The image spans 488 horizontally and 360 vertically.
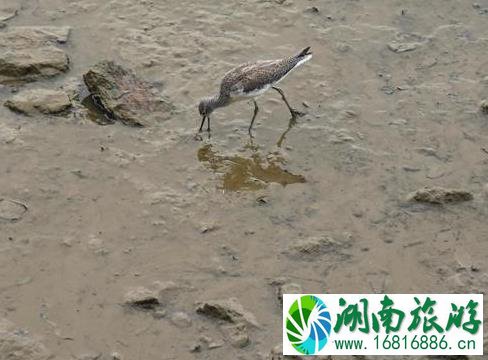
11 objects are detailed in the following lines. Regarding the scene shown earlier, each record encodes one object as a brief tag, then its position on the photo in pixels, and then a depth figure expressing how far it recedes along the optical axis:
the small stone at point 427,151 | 18.23
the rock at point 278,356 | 13.33
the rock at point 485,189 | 17.02
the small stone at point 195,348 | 13.40
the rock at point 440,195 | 16.66
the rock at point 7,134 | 17.94
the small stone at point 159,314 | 14.02
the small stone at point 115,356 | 13.20
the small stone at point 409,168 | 17.70
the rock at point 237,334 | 13.49
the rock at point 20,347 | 13.16
